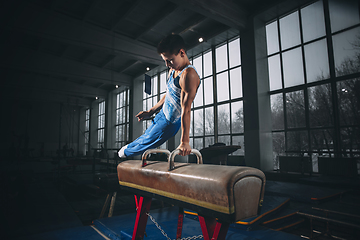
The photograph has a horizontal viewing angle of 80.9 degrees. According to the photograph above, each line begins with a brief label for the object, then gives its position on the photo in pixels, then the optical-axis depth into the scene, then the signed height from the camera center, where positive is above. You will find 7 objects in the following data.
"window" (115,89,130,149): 15.66 +1.77
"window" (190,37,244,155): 8.81 +1.81
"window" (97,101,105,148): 19.08 +1.69
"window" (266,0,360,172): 6.03 +1.91
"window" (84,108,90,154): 21.30 +1.89
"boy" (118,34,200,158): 1.53 +0.31
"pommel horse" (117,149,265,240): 1.03 -0.27
